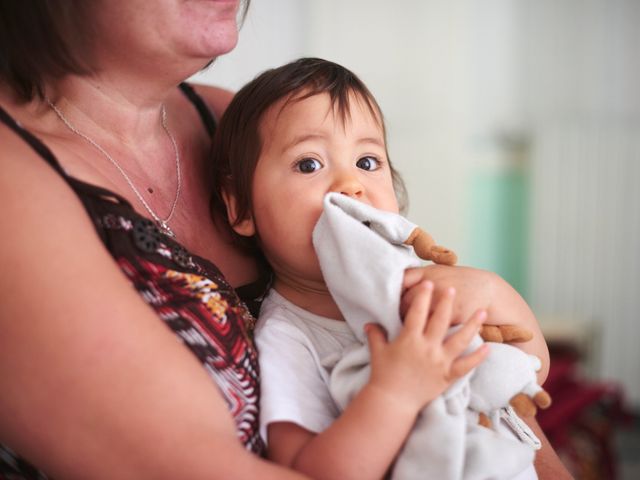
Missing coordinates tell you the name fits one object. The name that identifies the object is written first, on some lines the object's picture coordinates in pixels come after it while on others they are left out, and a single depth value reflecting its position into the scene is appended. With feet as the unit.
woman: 2.76
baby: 3.04
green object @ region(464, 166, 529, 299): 15.62
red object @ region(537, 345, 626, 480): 9.57
